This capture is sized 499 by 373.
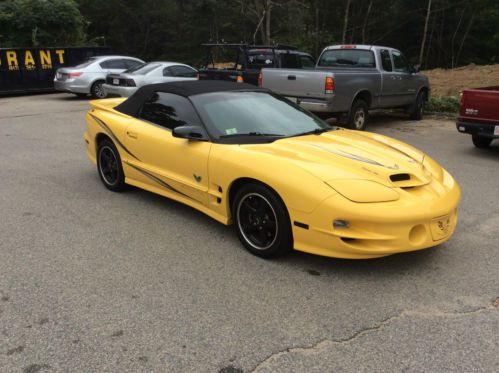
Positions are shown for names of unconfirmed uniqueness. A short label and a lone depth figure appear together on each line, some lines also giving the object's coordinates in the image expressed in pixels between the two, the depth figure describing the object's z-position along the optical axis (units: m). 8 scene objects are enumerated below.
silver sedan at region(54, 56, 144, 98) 15.52
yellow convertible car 3.55
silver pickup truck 9.55
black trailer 16.41
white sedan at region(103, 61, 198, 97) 13.35
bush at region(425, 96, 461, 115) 13.23
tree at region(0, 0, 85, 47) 21.11
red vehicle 7.82
